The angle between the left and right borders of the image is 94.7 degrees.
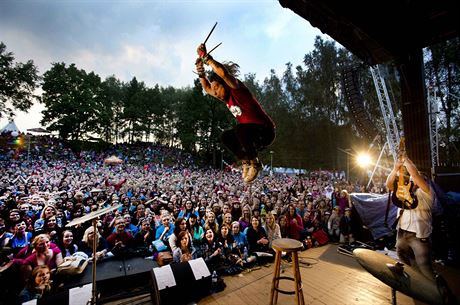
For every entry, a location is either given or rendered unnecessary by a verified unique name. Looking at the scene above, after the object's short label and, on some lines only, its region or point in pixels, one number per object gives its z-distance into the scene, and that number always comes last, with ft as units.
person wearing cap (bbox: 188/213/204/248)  17.00
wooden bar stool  8.55
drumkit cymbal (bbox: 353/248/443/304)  5.69
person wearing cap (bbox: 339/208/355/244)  21.65
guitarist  9.02
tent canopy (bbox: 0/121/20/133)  81.82
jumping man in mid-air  6.78
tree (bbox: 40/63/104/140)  94.53
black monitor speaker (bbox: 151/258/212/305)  10.84
